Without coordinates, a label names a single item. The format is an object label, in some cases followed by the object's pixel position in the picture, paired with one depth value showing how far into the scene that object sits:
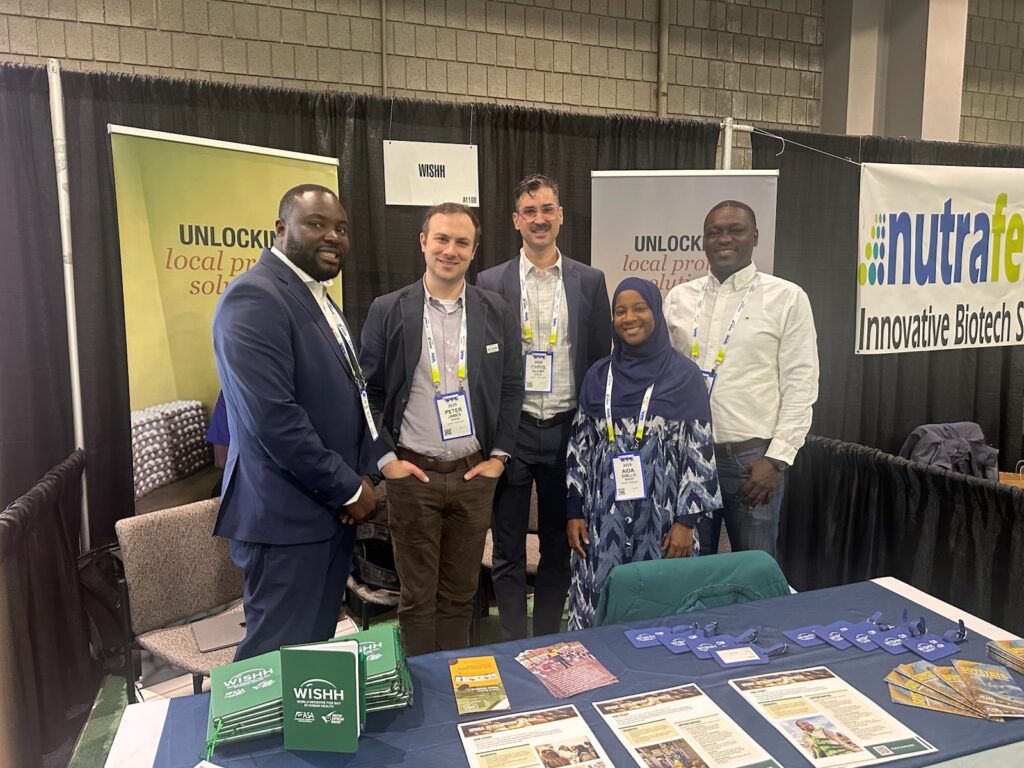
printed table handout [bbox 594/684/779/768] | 1.18
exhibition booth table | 1.20
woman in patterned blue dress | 2.18
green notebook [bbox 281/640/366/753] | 1.19
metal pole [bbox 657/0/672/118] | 5.10
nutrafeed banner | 4.19
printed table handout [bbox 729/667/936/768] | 1.19
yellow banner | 2.72
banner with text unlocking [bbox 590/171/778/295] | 3.56
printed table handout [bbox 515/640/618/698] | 1.39
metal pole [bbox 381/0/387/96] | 4.40
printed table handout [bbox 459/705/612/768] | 1.18
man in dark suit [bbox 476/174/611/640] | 2.48
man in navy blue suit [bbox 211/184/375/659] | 1.84
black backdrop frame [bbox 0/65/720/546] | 2.94
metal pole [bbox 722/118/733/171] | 3.87
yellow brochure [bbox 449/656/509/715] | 1.33
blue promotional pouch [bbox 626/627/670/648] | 1.55
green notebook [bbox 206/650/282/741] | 1.21
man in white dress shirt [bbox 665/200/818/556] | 2.46
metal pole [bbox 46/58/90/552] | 2.77
